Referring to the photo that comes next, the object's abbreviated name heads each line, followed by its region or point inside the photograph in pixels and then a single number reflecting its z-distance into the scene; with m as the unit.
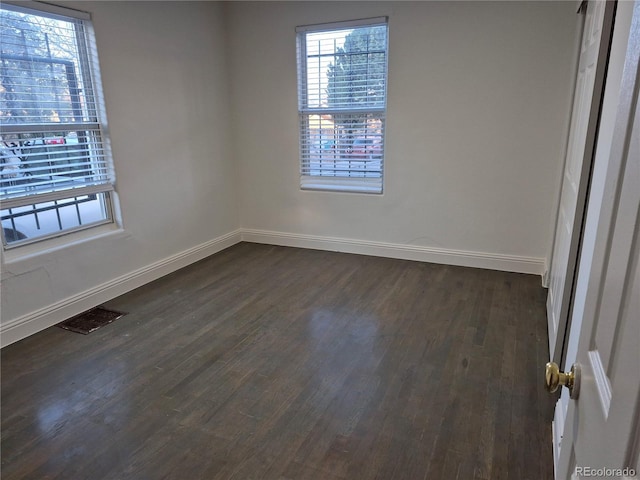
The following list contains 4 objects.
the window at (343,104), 4.01
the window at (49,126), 2.68
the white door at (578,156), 1.86
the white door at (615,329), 0.55
